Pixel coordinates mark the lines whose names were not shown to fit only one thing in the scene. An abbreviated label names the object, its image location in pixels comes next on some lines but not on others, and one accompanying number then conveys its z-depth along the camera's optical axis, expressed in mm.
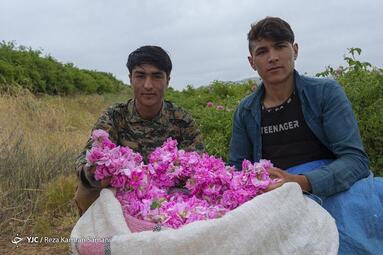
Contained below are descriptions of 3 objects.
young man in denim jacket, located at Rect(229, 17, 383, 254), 2293
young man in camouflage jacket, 2896
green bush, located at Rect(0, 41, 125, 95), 14787
